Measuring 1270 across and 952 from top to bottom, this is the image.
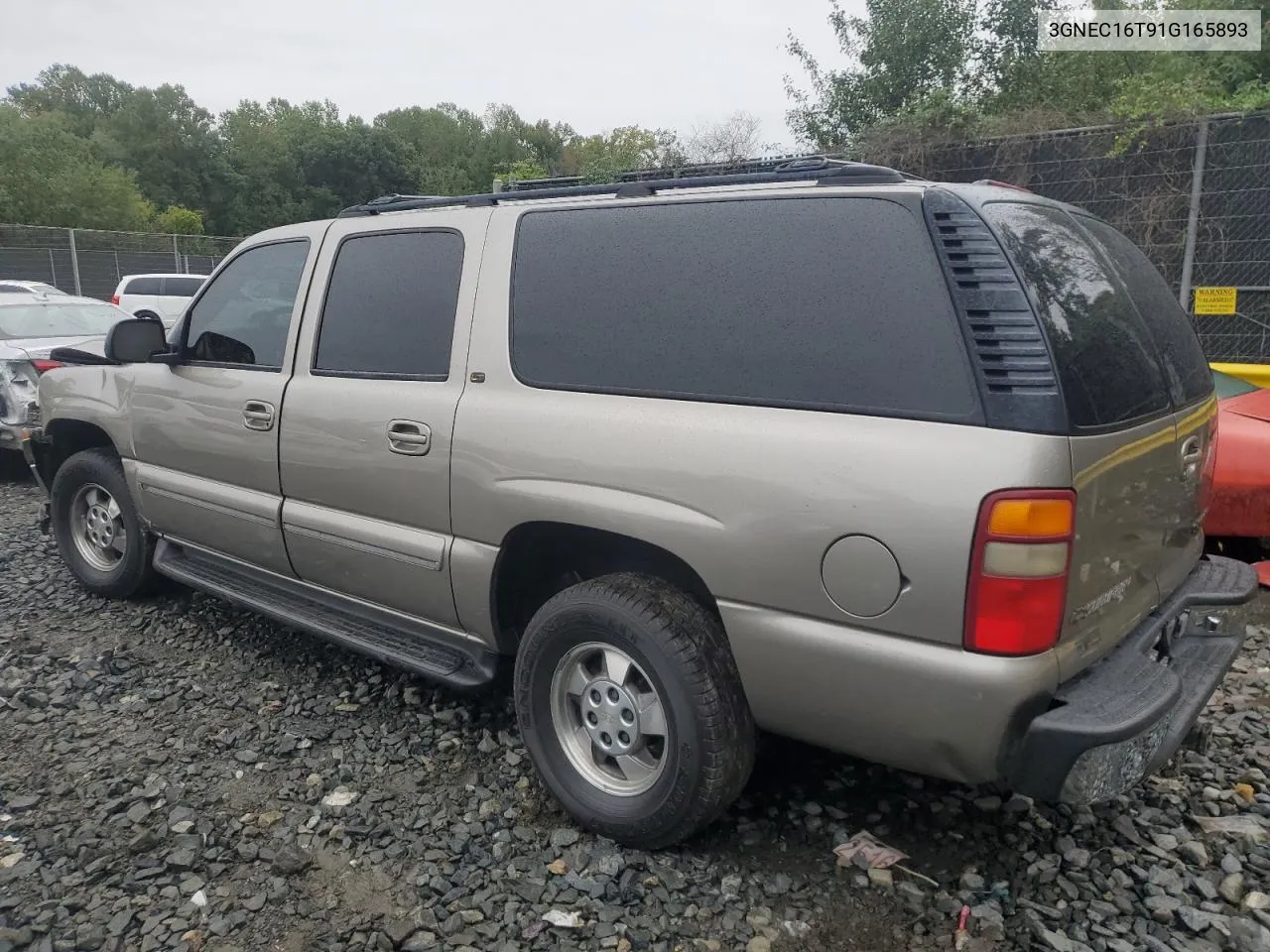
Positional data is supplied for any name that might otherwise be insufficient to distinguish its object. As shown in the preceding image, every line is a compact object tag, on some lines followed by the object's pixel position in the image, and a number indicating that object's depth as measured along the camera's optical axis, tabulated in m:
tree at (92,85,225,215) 54.25
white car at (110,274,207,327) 19.08
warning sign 7.94
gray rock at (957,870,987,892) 2.59
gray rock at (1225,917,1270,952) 2.35
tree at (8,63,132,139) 62.50
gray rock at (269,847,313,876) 2.72
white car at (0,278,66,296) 16.66
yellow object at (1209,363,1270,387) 5.64
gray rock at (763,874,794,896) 2.61
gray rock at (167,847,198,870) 2.72
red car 4.57
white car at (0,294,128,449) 7.33
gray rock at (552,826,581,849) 2.83
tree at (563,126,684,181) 20.06
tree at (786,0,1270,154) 13.95
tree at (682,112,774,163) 21.80
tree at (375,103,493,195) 69.50
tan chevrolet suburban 2.15
